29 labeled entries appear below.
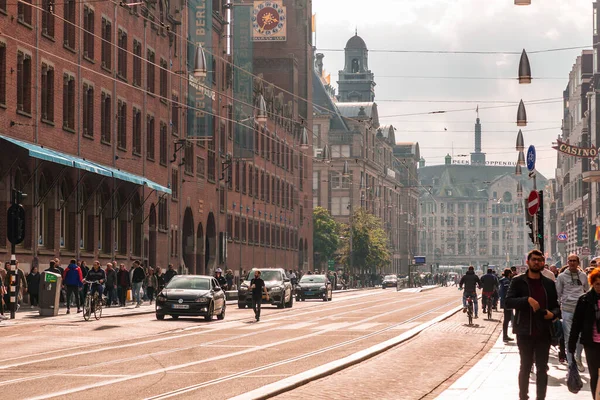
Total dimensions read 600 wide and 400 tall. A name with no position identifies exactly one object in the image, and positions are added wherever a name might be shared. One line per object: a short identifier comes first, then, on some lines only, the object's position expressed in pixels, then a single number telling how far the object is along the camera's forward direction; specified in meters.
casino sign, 57.44
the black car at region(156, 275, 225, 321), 37.75
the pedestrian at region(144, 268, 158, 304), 55.16
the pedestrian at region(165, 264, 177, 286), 51.56
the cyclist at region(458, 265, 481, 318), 38.31
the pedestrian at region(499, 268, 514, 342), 26.87
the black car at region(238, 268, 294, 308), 52.66
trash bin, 37.56
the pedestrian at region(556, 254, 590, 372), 18.91
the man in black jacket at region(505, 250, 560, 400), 13.30
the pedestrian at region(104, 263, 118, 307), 46.56
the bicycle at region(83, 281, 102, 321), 36.19
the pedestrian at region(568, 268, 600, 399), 12.18
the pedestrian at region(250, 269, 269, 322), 38.66
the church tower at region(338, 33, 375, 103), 183.25
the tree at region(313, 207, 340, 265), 126.44
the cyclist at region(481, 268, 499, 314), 40.31
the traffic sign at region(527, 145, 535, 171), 27.11
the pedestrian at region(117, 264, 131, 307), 49.00
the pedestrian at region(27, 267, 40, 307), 40.94
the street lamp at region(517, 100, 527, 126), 35.16
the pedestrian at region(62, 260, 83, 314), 39.75
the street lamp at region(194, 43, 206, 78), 43.84
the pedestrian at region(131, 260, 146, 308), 49.03
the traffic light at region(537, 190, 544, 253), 25.20
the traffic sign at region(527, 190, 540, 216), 25.39
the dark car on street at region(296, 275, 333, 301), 67.12
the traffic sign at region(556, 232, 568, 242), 78.53
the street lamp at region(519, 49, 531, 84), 29.64
